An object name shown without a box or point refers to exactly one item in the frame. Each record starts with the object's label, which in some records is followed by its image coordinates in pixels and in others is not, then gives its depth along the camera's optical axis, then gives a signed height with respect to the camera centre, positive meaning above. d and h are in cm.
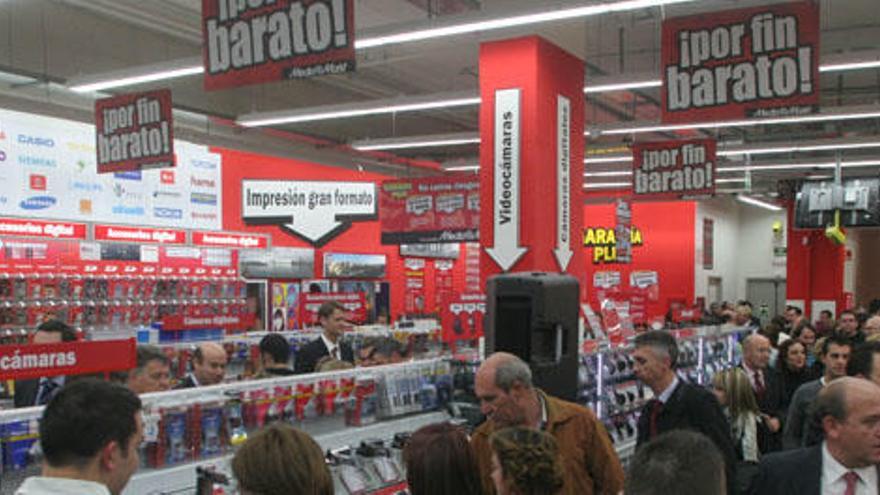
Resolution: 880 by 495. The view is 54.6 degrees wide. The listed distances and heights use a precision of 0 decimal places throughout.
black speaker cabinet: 495 -59
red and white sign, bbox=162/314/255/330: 884 -102
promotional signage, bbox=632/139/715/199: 1248 +85
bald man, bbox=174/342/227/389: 533 -86
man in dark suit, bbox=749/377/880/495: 287 -78
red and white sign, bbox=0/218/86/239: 1200 +0
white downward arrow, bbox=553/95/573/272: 922 +46
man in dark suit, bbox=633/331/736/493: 399 -86
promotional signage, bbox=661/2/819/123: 705 +139
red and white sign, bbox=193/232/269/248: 1519 -23
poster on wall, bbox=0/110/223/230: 1264 +74
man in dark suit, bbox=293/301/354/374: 706 -97
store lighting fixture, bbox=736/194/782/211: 2441 +68
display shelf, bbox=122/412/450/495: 355 -108
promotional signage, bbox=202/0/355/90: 582 +133
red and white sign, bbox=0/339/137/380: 320 -51
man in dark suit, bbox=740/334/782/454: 658 -117
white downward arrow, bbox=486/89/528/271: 886 +46
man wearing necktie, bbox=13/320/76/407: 505 -93
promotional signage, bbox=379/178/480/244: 1304 +25
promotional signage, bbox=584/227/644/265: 2100 -43
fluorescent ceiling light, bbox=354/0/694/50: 688 +178
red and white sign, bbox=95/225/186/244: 1362 -11
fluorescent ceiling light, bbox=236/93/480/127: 1141 +166
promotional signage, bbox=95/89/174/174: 972 +113
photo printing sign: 1169 +31
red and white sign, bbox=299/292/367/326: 1066 -98
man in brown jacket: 341 -80
